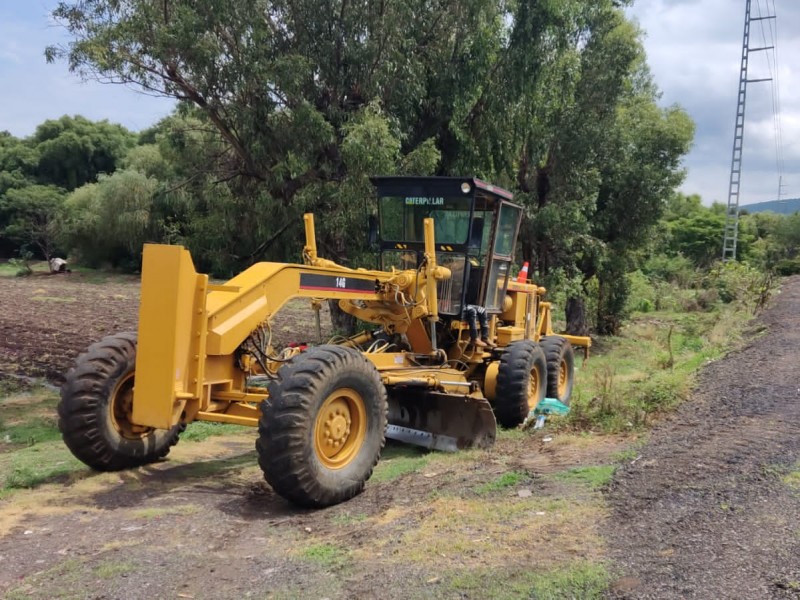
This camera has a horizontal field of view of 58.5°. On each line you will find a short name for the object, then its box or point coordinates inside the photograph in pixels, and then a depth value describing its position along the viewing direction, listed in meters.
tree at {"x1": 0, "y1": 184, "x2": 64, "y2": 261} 47.41
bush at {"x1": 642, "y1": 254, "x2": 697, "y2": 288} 35.51
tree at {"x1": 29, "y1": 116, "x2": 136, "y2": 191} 57.94
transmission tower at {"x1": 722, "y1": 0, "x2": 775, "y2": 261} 35.84
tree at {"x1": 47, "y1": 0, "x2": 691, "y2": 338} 9.91
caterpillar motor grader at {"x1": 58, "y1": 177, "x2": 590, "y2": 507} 5.27
